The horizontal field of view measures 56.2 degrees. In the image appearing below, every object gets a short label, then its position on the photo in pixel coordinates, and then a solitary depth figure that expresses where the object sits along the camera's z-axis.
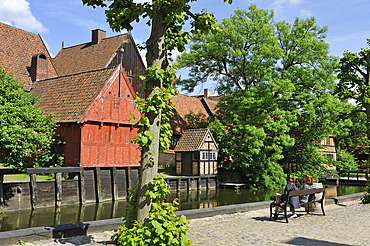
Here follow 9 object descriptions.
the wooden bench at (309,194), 9.04
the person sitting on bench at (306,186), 10.05
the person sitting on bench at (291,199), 9.18
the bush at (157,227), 5.40
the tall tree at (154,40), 5.83
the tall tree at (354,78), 14.41
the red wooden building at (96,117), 20.03
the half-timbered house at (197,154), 26.95
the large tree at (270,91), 24.11
